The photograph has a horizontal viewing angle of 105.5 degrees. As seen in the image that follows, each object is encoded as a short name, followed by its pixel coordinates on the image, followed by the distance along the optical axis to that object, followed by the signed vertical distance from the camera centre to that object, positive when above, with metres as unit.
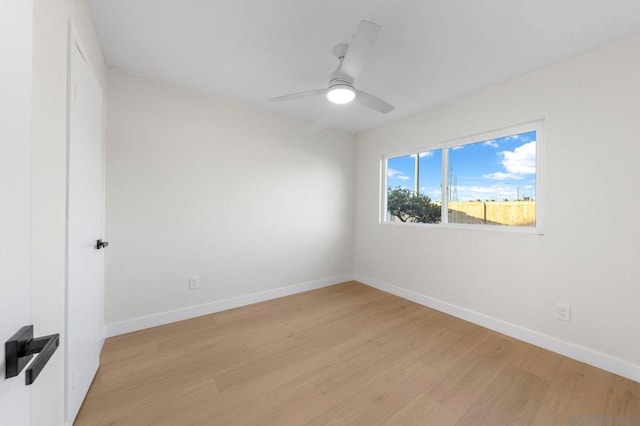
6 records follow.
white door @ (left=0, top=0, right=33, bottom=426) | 0.46 +0.04
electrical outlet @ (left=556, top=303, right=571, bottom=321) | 2.01 -0.80
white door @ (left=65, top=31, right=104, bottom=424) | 1.23 -0.12
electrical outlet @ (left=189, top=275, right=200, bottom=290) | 2.62 -0.78
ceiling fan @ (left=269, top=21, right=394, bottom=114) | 1.47 +1.02
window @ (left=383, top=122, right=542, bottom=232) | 2.32 +0.37
